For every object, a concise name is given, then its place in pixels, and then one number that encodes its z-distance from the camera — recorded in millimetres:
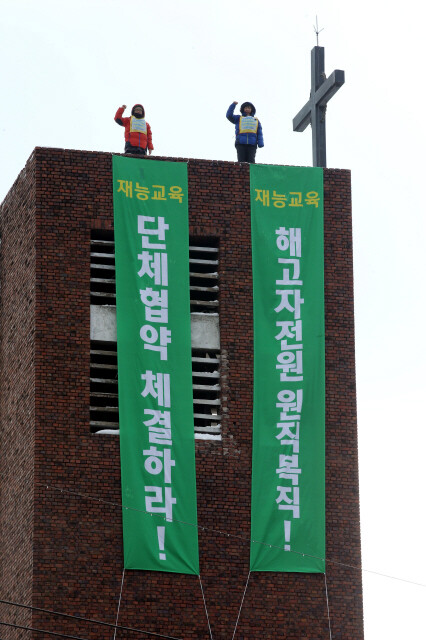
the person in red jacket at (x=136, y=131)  52281
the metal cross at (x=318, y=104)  53094
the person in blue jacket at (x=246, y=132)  52594
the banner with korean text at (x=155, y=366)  48250
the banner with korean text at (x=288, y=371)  48906
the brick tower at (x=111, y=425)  47812
